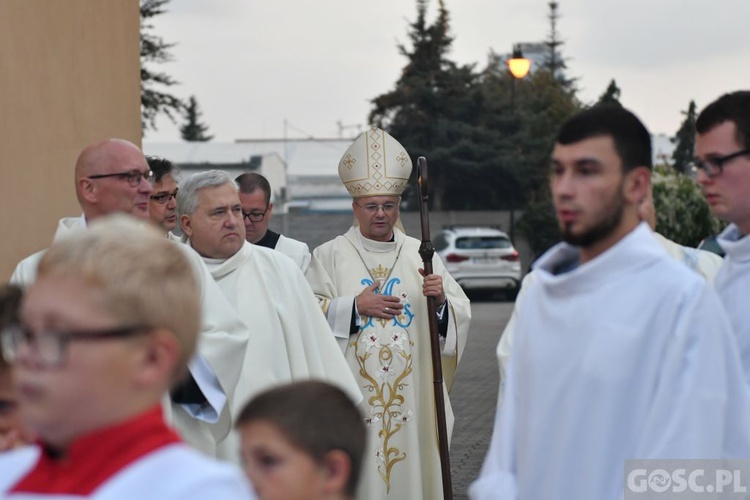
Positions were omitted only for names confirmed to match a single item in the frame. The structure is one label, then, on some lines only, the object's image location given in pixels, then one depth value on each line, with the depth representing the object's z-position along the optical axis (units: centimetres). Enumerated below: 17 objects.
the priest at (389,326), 742
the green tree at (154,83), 2809
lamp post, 2703
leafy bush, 1706
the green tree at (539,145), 3969
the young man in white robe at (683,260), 497
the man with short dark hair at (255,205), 770
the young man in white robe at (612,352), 299
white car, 2831
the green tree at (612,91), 4897
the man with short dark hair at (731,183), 377
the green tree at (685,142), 4138
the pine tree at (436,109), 4700
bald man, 503
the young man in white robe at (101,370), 185
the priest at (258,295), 587
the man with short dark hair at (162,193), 687
